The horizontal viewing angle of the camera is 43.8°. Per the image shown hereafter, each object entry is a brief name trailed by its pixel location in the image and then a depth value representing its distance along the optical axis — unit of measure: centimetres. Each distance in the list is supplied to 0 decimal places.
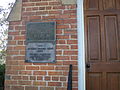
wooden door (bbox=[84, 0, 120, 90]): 257
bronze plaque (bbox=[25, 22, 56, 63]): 256
